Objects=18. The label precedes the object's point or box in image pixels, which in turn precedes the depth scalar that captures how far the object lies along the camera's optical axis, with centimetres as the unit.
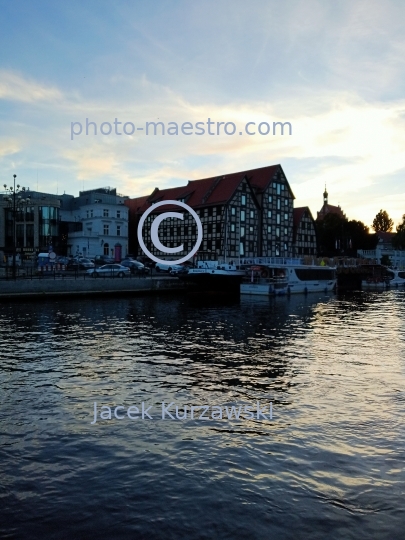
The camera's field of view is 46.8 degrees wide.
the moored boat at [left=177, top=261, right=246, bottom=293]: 5450
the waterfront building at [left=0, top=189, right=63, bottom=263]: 8138
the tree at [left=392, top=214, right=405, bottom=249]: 10719
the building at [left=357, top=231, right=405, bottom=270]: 10975
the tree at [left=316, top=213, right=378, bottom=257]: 10675
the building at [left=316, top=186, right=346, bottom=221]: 14450
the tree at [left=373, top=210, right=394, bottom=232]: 16950
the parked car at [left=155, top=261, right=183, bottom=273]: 6139
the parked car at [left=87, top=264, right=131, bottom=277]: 5194
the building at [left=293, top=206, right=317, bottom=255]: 9319
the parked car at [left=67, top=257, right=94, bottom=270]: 6032
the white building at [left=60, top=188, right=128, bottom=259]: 8206
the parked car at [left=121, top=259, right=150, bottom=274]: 6056
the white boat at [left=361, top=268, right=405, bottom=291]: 7844
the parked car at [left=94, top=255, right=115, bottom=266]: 6859
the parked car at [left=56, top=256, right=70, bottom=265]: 6374
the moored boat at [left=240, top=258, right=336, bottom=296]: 5534
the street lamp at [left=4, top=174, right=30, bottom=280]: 4474
